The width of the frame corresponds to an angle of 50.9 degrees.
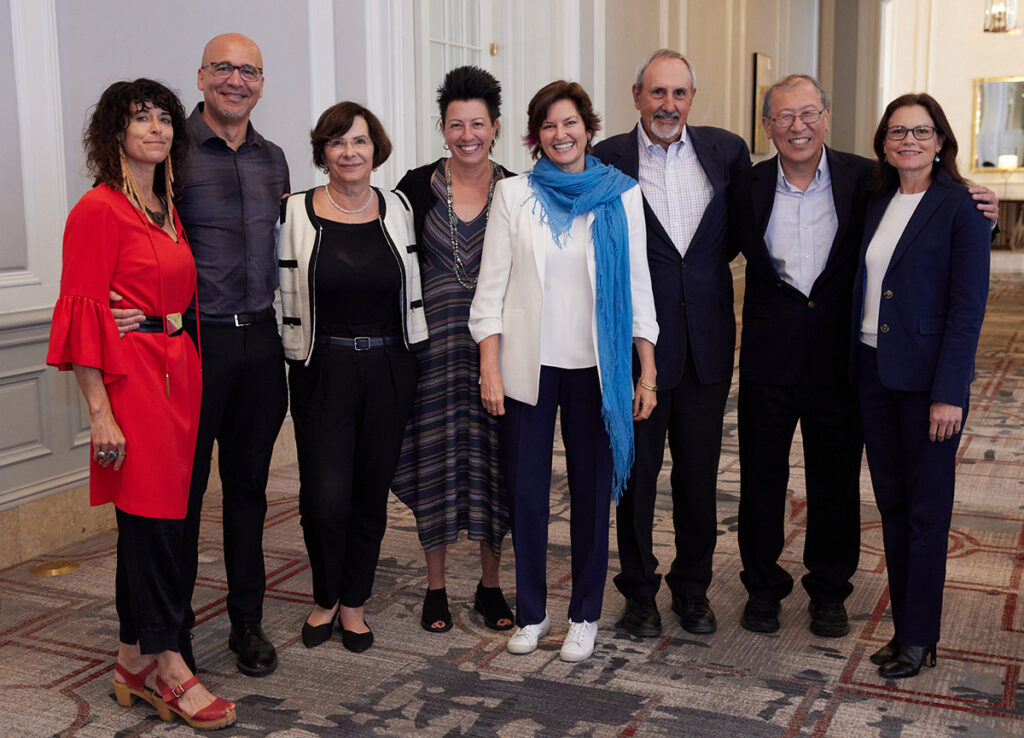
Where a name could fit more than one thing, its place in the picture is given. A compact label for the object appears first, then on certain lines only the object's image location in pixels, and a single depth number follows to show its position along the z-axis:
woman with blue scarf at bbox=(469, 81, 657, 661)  2.94
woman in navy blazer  2.77
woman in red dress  2.47
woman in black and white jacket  2.97
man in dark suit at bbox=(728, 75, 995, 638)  3.05
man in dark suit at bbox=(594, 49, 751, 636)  3.13
